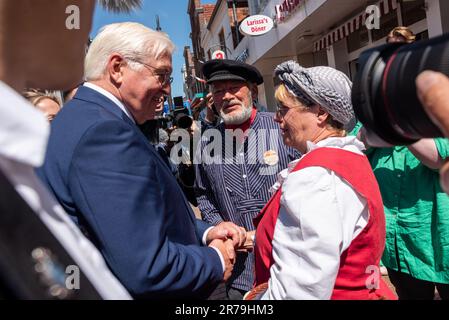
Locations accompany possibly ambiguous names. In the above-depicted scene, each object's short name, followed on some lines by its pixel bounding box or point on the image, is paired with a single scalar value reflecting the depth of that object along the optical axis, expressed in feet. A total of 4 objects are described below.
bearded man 8.44
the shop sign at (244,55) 49.05
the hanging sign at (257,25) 34.88
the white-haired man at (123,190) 3.95
